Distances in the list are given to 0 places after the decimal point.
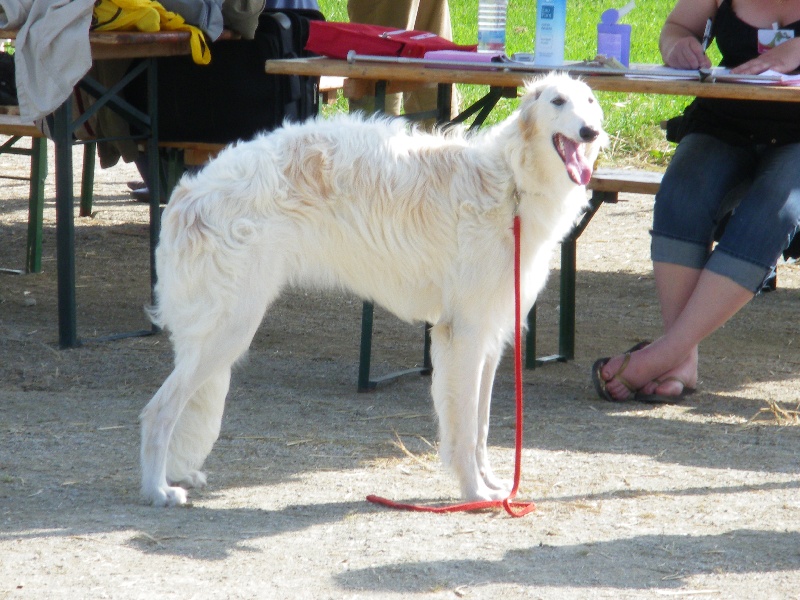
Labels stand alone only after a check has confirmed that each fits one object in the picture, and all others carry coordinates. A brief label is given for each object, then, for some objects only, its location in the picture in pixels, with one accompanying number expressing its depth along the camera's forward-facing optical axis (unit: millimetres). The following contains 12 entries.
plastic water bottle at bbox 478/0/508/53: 9687
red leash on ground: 7070
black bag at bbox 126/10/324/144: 11594
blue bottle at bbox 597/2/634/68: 9469
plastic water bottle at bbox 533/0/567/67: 9031
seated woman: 9055
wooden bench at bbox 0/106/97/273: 13648
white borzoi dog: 6973
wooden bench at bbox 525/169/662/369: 10609
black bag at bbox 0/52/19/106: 12742
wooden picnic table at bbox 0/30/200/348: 10500
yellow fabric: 10437
